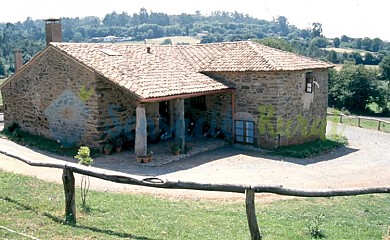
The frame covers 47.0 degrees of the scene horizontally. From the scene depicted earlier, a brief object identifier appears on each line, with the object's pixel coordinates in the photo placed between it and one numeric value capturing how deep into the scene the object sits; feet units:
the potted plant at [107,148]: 54.44
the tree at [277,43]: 188.96
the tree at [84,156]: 34.30
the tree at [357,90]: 150.41
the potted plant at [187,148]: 57.07
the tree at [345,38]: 472.28
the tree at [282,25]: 497.58
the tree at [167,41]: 364.93
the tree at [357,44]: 388.98
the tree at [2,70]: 228.43
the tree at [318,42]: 367.66
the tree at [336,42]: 406.27
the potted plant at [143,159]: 51.41
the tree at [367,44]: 383.37
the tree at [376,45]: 374.84
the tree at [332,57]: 270.36
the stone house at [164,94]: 55.01
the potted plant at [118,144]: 55.77
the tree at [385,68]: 187.52
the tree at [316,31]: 430.20
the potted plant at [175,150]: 54.95
